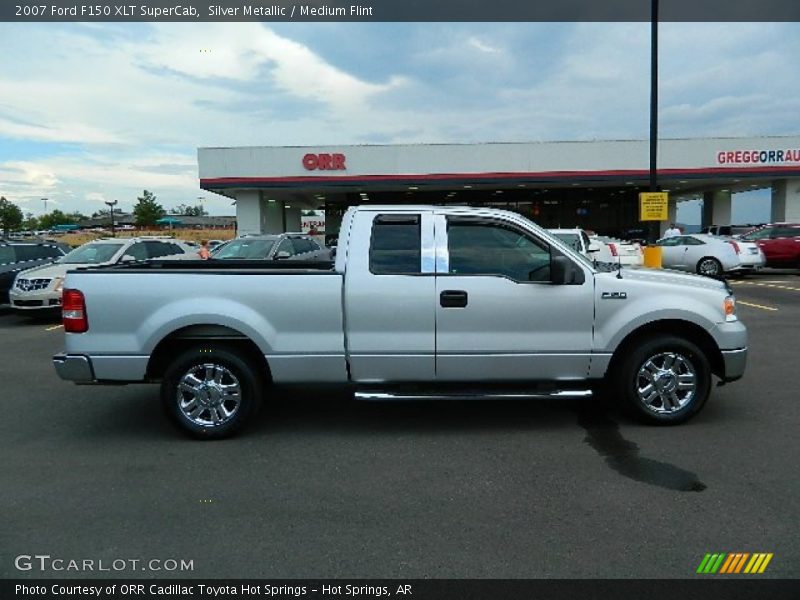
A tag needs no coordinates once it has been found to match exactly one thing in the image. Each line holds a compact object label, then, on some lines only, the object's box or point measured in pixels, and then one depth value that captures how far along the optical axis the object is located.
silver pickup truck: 4.68
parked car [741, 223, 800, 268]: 18.55
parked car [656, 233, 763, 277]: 17.12
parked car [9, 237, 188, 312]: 11.40
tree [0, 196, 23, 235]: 80.06
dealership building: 28.98
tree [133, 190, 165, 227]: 75.31
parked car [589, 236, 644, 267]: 15.91
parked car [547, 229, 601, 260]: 12.38
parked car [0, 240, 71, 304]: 12.84
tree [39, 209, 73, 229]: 118.81
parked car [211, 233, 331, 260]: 13.80
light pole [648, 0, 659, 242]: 12.03
